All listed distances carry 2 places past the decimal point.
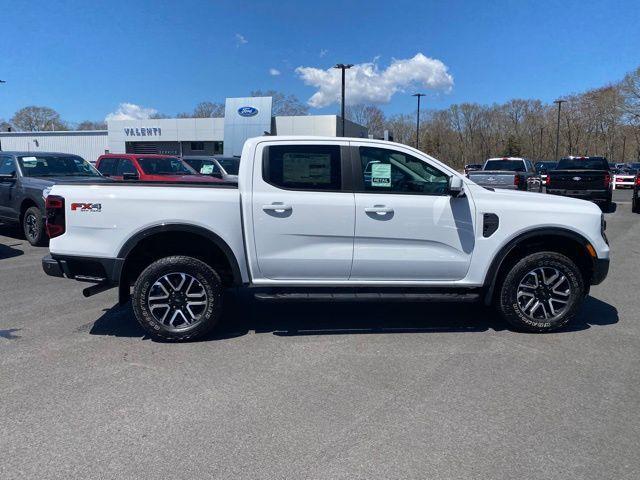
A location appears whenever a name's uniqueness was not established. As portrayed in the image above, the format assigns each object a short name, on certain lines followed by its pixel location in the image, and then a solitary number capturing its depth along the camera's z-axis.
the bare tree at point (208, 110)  79.19
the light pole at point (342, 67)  36.12
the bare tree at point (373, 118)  73.62
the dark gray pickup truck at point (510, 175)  14.20
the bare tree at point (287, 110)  69.54
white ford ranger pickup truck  4.64
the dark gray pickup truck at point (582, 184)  16.52
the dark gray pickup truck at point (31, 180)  9.84
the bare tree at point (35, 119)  94.39
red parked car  12.41
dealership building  42.28
